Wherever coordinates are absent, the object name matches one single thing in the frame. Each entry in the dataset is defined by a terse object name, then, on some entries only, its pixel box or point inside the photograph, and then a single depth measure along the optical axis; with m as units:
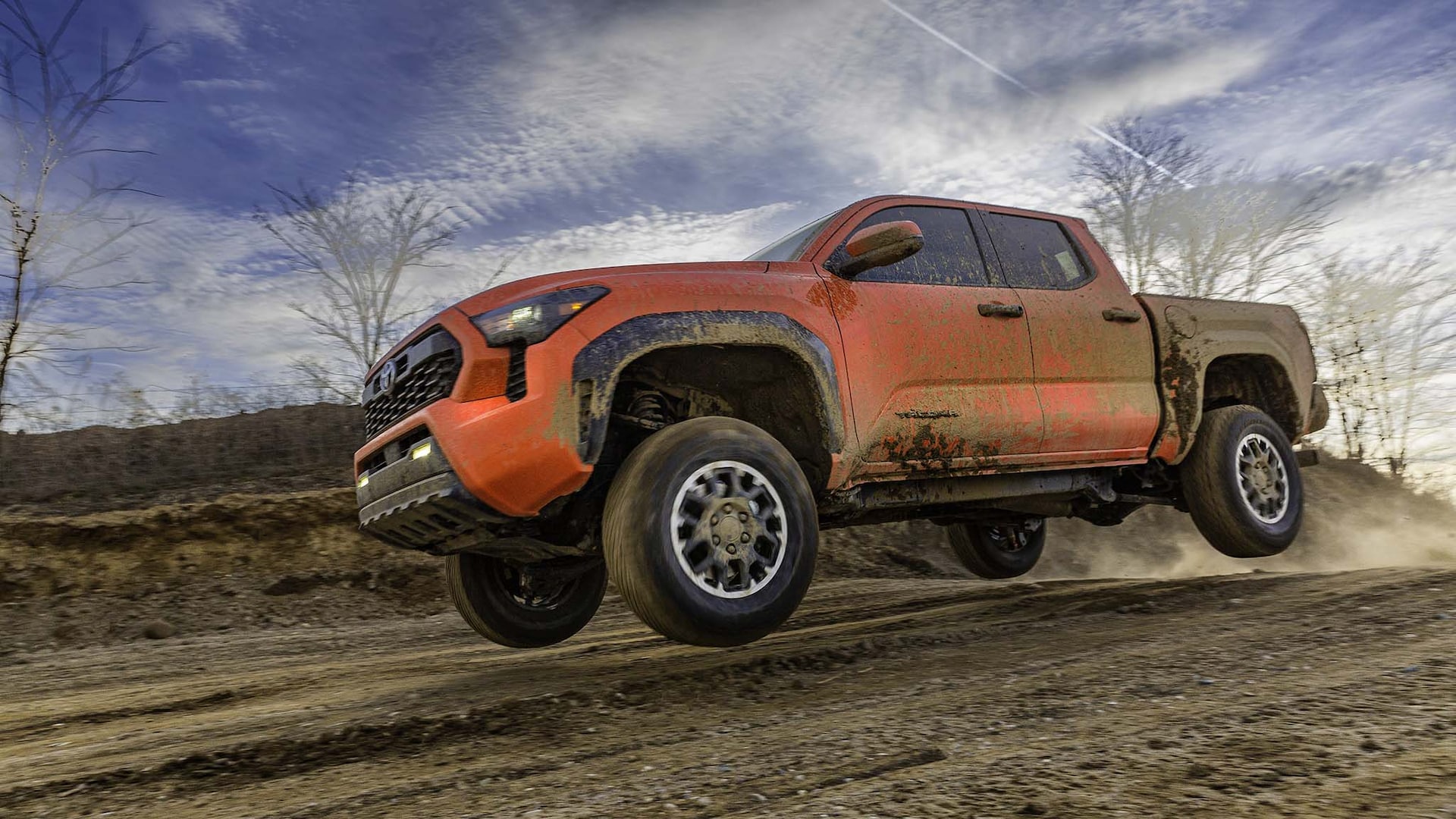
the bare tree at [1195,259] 16.91
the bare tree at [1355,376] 15.59
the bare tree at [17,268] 10.66
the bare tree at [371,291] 17.17
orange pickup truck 3.06
